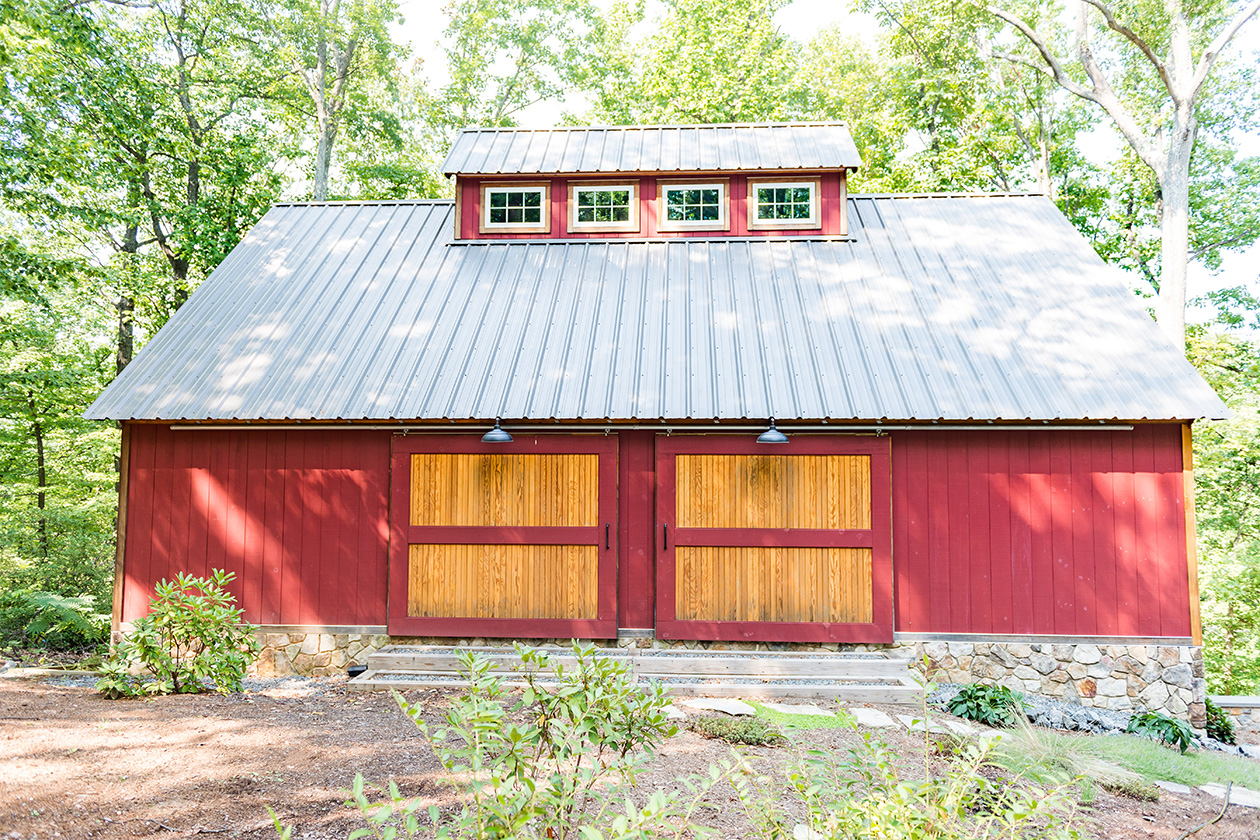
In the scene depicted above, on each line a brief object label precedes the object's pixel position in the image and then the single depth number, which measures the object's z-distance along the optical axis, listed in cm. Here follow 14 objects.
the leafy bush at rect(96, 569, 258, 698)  593
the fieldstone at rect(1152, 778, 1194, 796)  484
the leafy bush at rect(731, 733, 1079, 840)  240
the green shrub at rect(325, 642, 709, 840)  212
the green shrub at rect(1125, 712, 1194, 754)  614
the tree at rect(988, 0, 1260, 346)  1233
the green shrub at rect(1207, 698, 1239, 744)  720
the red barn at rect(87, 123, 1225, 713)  711
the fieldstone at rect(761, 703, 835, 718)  580
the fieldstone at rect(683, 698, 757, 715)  572
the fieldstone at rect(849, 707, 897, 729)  561
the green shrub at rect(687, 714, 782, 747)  497
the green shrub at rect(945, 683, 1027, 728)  601
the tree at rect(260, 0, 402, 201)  1695
